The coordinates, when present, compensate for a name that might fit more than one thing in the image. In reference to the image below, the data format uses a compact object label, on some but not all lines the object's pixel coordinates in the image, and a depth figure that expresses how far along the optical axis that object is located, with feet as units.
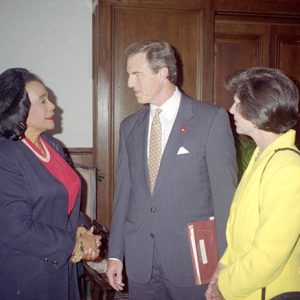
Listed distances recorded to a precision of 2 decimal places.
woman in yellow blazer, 4.34
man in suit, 6.28
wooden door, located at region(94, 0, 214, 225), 12.58
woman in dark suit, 5.65
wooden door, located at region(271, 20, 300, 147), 13.97
